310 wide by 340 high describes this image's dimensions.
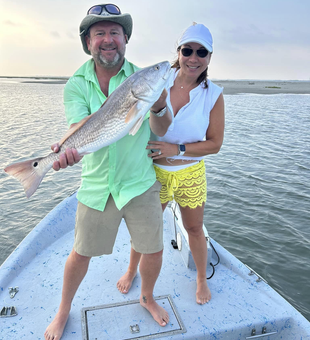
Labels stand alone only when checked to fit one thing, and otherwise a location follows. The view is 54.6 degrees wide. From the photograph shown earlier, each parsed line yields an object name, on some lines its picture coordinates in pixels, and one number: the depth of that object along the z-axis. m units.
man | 2.39
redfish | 2.16
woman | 2.68
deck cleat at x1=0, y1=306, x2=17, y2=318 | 2.92
